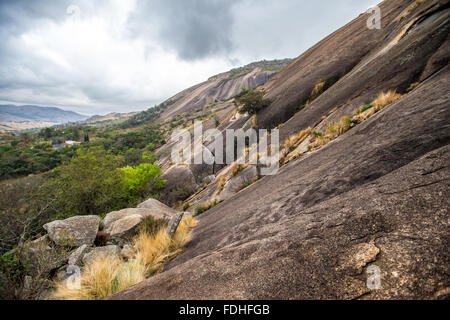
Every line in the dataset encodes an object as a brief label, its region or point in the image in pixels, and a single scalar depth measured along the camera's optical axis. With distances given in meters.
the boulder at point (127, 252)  4.32
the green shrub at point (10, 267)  3.05
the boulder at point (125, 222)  5.07
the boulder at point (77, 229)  4.88
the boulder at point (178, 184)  17.69
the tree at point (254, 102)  17.64
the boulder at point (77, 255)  4.05
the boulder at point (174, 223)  4.27
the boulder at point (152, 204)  8.32
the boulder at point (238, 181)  8.48
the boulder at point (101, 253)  4.23
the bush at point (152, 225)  5.05
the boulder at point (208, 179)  17.06
